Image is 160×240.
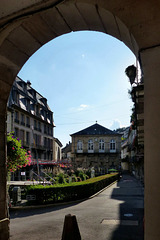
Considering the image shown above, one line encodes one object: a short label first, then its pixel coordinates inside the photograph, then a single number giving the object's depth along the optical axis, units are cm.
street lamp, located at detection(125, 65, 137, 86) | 420
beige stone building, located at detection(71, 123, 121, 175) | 4728
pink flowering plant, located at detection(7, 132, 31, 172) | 665
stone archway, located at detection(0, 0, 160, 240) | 216
